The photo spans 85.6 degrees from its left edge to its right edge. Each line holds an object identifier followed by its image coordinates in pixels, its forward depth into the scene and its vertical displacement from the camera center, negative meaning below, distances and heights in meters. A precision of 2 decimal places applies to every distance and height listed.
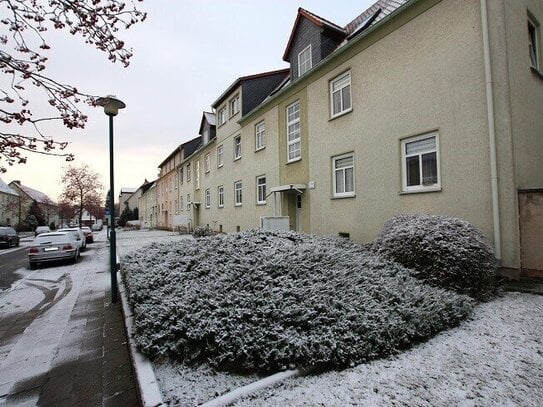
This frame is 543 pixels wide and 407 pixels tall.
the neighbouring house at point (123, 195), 93.61 +7.68
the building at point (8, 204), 45.06 +2.38
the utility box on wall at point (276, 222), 12.12 -0.33
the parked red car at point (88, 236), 25.06 -1.49
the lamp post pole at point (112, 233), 6.37 -0.34
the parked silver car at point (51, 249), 12.38 -1.24
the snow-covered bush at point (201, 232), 20.50 -1.12
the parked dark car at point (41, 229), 36.48 -1.10
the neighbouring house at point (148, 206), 49.66 +2.29
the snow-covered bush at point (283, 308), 3.15 -1.22
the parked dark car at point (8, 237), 22.85 -1.30
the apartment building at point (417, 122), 6.55 +2.60
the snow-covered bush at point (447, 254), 5.21 -0.83
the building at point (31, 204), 48.16 +2.78
